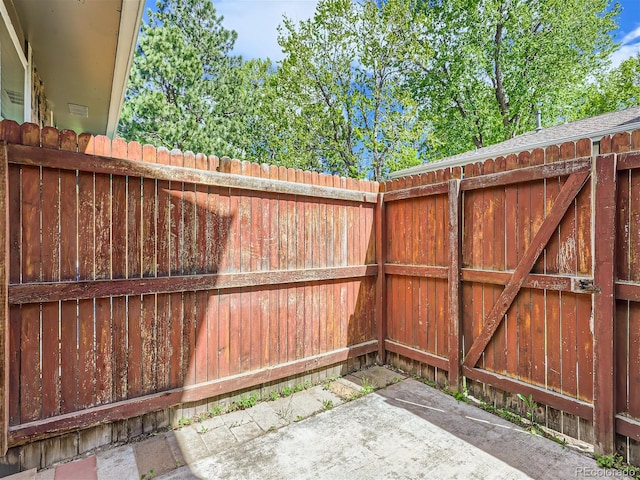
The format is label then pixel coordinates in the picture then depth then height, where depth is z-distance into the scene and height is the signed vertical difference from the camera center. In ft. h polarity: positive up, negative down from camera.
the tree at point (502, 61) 37.68 +21.59
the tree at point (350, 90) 35.76 +17.77
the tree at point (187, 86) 35.53 +18.83
